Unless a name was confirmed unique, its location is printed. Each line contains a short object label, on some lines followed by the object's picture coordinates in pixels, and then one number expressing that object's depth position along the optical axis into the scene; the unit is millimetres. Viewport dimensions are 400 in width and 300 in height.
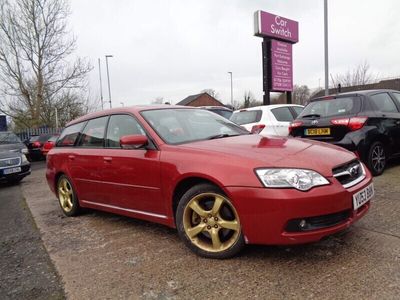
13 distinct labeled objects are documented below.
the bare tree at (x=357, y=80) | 35016
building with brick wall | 65375
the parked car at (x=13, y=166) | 9673
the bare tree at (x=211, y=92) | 76262
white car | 8461
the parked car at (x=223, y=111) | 13008
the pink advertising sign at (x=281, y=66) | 14930
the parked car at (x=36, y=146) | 18453
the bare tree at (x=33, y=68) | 25047
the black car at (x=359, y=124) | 6176
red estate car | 3059
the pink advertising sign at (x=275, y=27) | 14023
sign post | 14281
